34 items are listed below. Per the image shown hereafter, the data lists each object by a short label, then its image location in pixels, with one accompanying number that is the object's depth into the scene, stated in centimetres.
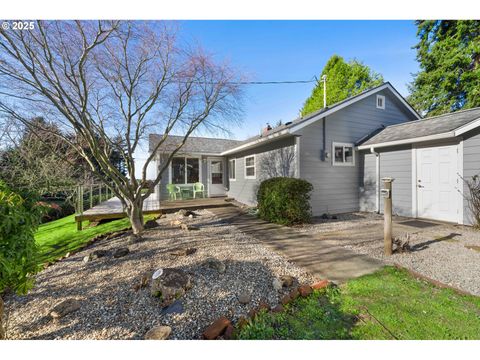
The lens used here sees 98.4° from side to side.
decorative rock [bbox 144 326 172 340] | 186
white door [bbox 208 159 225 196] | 1219
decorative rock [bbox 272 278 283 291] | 259
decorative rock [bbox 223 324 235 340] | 185
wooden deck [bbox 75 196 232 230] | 688
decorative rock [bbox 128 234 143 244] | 457
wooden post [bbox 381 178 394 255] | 371
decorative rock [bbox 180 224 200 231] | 544
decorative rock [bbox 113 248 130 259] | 374
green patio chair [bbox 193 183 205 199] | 1124
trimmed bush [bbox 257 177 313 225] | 582
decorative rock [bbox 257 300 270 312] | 217
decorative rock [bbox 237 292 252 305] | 232
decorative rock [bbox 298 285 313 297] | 246
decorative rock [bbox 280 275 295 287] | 265
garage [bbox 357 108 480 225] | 547
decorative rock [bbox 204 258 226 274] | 301
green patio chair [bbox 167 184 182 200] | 1035
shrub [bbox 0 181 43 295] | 176
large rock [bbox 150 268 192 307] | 237
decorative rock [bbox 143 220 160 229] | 570
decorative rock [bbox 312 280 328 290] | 260
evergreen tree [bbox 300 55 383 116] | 1984
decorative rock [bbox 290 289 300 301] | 239
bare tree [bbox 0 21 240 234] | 402
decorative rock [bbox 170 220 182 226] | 587
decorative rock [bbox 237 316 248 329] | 196
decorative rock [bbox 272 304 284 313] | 217
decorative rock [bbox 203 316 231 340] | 184
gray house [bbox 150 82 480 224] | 569
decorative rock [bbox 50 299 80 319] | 221
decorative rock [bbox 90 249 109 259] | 377
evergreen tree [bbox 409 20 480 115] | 1141
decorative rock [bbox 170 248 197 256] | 369
